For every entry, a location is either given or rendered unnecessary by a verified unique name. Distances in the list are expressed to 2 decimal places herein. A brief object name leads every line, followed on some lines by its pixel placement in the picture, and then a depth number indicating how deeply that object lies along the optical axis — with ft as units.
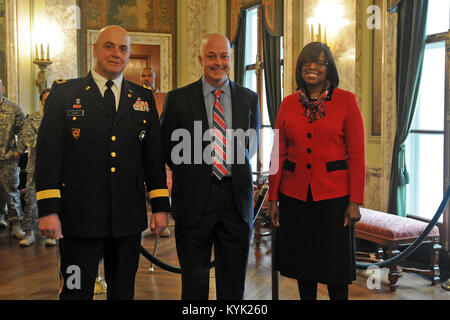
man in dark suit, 8.06
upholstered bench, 13.78
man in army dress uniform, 7.13
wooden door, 32.45
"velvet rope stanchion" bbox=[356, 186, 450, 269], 10.42
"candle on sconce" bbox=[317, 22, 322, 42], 18.95
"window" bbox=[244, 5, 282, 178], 25.11
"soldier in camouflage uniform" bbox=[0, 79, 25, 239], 18.21
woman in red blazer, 8.27
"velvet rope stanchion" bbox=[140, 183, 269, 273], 10.75
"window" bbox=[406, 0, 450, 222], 15.57
